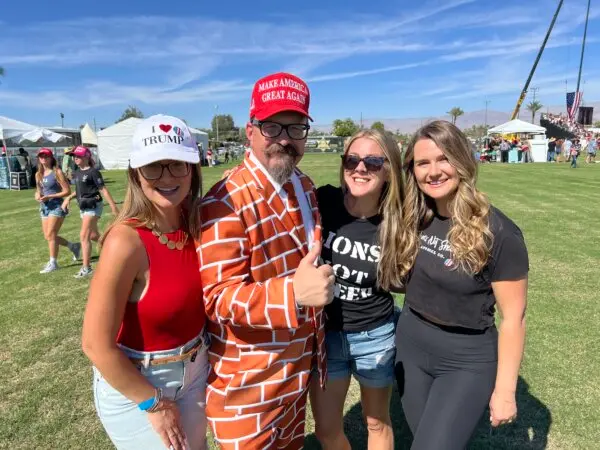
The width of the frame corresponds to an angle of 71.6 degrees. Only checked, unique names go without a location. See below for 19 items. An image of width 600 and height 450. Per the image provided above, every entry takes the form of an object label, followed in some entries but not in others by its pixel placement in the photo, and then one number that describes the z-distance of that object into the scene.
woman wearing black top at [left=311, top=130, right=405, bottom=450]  2.35
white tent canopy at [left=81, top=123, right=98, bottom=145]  31.23
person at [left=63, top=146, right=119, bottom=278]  6.70
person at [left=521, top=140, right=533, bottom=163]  30.72
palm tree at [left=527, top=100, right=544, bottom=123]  96.57
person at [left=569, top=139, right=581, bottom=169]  24.39
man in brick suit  1.56
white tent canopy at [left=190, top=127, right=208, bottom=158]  33.55
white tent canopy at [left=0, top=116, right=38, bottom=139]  18.64
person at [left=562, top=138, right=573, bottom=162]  30.98
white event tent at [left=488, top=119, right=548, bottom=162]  31.16
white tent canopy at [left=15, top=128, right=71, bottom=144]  19.41
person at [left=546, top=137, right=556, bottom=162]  31.17
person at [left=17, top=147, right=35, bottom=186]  20.60
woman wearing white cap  1.58
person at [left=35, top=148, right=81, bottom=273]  6.93
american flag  49.91
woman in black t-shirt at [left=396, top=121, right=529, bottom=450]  2.03
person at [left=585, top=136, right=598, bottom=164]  28.75
